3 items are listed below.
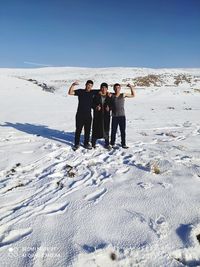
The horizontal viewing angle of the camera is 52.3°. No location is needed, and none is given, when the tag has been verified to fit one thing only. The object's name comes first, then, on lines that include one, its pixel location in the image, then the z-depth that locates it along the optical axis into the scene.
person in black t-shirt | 5.65
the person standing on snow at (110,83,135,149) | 5.79
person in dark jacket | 5.82
